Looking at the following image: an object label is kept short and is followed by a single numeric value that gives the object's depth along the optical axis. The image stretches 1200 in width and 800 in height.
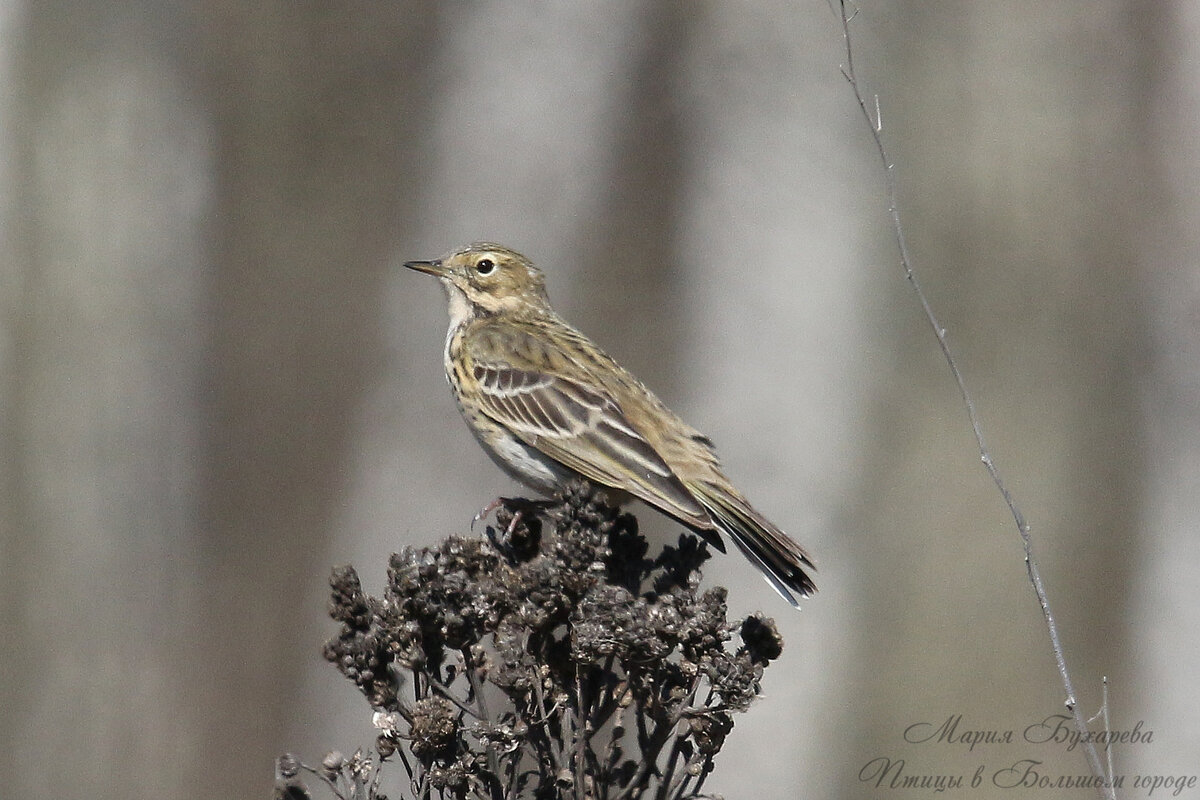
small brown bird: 9.00
